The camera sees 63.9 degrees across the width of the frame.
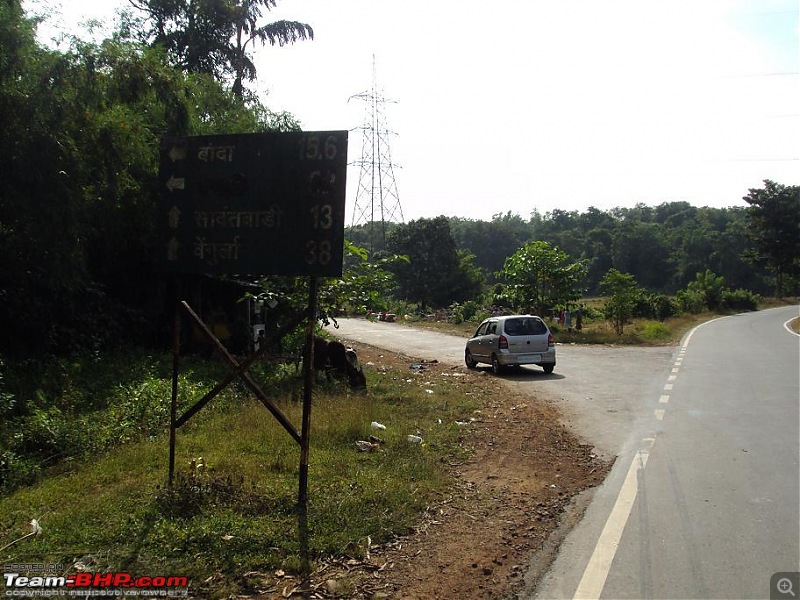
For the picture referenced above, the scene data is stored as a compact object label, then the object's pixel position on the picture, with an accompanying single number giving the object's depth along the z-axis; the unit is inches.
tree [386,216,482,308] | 2166.6
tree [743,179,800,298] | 2657.5
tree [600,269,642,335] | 1190.3
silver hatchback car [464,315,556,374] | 659.4
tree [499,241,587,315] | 1203.2
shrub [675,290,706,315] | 2058.3
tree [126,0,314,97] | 924.6
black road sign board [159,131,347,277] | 224.2
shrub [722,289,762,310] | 2442.2
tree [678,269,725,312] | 2245.3
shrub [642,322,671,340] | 1168.8
